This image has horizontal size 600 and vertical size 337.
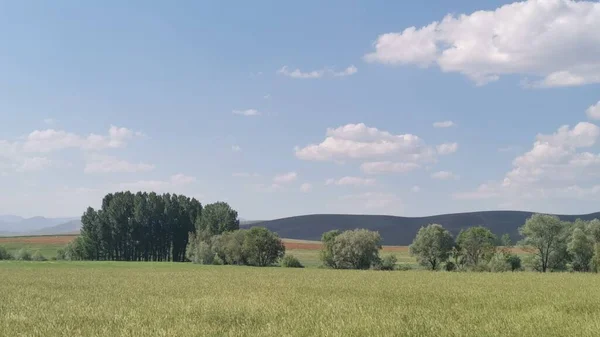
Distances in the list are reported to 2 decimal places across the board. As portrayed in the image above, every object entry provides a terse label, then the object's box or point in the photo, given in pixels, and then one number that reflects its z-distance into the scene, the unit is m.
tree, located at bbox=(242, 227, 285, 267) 101.88
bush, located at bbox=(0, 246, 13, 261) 118.11
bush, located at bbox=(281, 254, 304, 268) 96.00
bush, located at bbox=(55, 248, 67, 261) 135.76
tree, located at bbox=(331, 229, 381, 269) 92.00
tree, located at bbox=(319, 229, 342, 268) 96.44
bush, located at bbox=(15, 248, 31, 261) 119.36
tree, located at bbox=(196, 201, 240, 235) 129.88
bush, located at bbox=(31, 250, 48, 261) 116.88
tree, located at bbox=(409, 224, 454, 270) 88.69
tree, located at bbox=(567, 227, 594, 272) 79.69
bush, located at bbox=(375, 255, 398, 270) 89.50
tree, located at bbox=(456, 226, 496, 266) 87.44
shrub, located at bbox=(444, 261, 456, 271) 87.82
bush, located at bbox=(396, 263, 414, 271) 87.75
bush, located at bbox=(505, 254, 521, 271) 84.50
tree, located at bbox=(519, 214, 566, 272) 82.75
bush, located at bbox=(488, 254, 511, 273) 78.56
